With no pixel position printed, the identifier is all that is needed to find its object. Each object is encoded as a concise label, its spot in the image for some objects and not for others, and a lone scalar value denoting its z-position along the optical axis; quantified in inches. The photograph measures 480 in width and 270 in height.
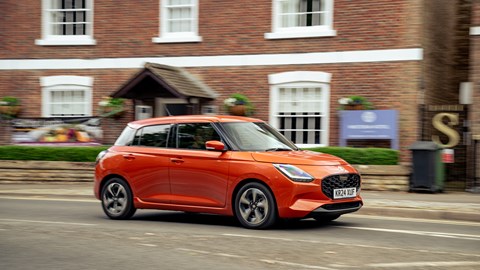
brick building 705.6
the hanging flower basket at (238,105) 746.8
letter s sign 697.0
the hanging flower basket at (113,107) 804.6
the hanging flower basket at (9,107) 838.5
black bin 644.1
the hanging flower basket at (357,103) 704.4
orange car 377.4
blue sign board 689.0
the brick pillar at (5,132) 844.6
